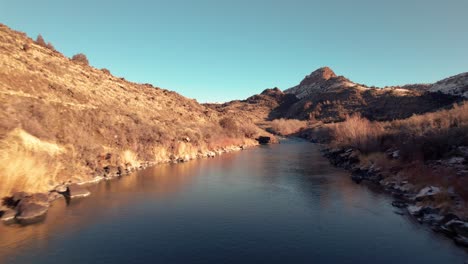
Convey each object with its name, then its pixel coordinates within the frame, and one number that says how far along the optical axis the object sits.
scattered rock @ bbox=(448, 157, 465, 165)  23.34
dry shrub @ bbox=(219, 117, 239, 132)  65.81
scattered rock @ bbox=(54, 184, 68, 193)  21.72
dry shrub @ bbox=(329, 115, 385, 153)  34.77
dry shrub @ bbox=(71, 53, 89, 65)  65.88
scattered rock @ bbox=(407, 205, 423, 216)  18.91
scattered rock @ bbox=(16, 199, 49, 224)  16.61
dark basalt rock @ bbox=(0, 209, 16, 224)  16.19
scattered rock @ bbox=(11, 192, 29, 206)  17.72
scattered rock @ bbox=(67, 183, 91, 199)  21.18
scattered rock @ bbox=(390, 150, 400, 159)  29.28
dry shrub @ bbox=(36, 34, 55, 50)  55.57
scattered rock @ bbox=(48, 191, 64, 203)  19.99
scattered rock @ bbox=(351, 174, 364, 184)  28.39
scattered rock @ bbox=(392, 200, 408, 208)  20.77
